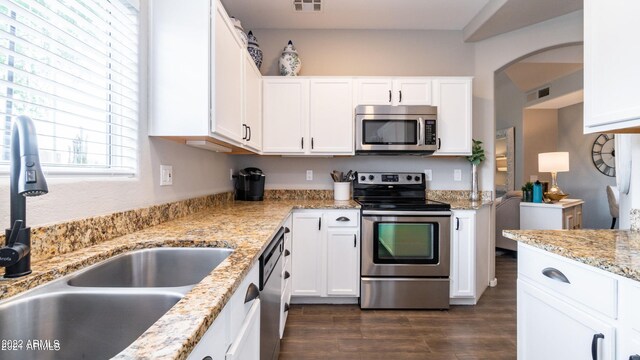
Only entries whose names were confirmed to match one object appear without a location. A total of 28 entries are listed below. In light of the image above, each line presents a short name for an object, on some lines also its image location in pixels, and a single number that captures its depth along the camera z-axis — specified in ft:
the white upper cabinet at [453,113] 8.97
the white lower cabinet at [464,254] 8.17
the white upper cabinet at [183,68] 4.86
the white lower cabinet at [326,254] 8.22
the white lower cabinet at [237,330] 2.12
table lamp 12.08
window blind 2.80
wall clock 16.98
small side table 10.78
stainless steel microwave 8.64
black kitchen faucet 2.23
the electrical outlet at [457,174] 10.06
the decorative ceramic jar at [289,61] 9.20
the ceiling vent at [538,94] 17.85
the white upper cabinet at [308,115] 9.04
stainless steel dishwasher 4.00
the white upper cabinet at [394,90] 9.00
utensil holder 9.45
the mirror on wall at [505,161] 19.95
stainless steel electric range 7.99
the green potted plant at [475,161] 9.48
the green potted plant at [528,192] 11.92
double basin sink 2.24
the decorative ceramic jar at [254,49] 8.64
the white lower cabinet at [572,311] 2.85
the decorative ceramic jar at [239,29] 6.55
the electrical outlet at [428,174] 10.11
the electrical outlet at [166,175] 5.30
